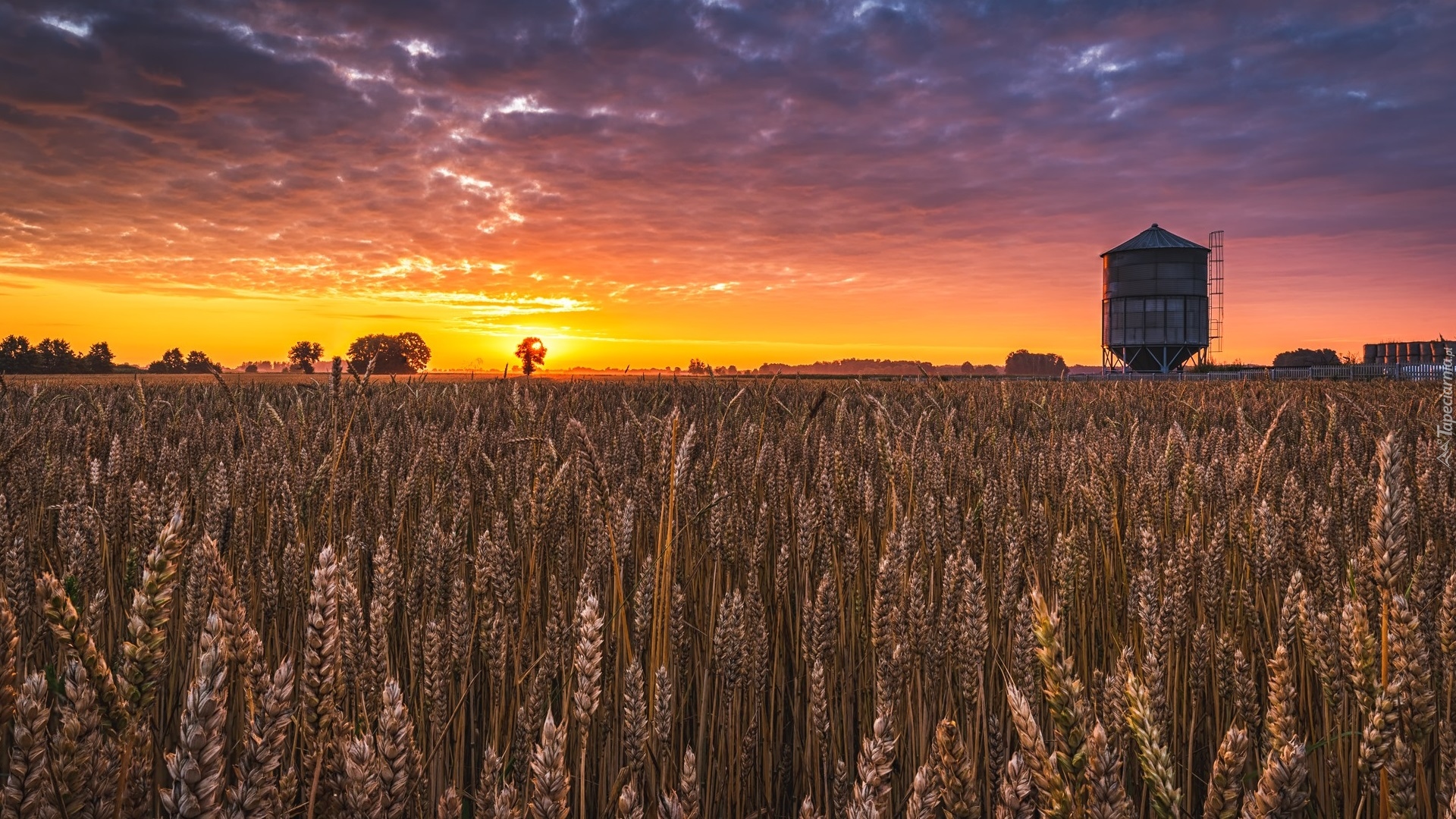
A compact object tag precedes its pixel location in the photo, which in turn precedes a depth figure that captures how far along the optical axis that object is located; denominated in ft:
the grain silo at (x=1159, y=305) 134.41
